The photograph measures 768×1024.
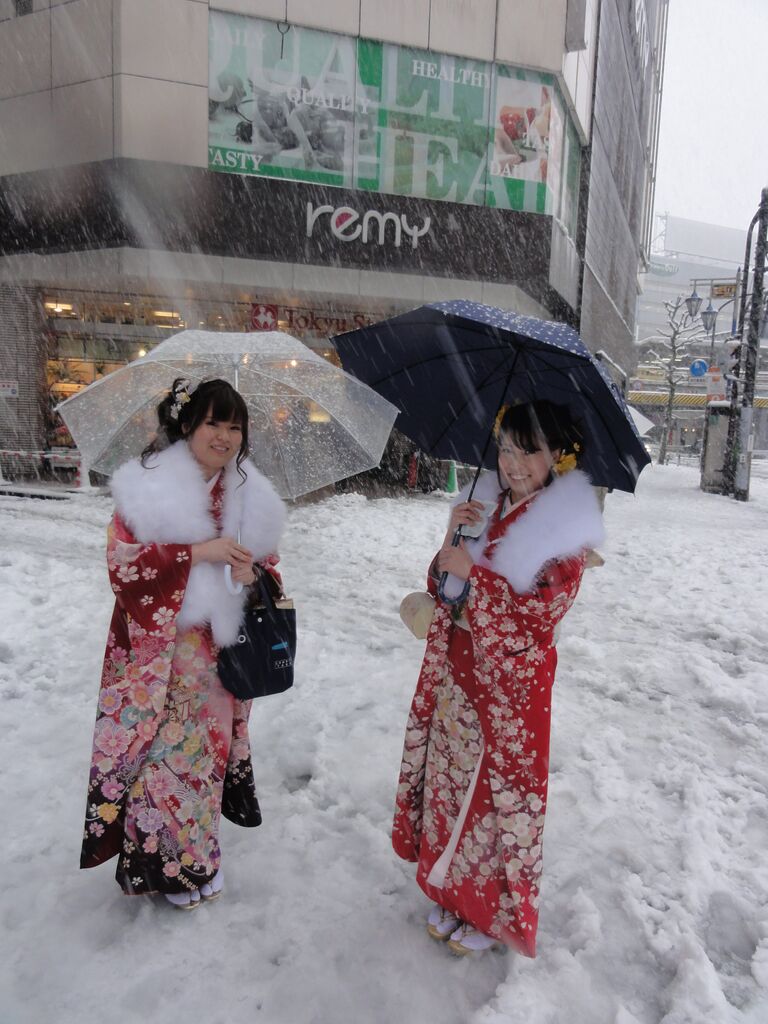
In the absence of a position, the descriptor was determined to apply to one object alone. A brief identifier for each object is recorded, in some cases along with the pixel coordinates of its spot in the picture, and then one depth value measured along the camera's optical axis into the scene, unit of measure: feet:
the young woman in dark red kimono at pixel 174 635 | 7.87
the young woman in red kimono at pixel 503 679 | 7.34
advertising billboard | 45.62
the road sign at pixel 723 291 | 67.21
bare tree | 114.21
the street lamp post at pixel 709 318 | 75.24
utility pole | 58.29
